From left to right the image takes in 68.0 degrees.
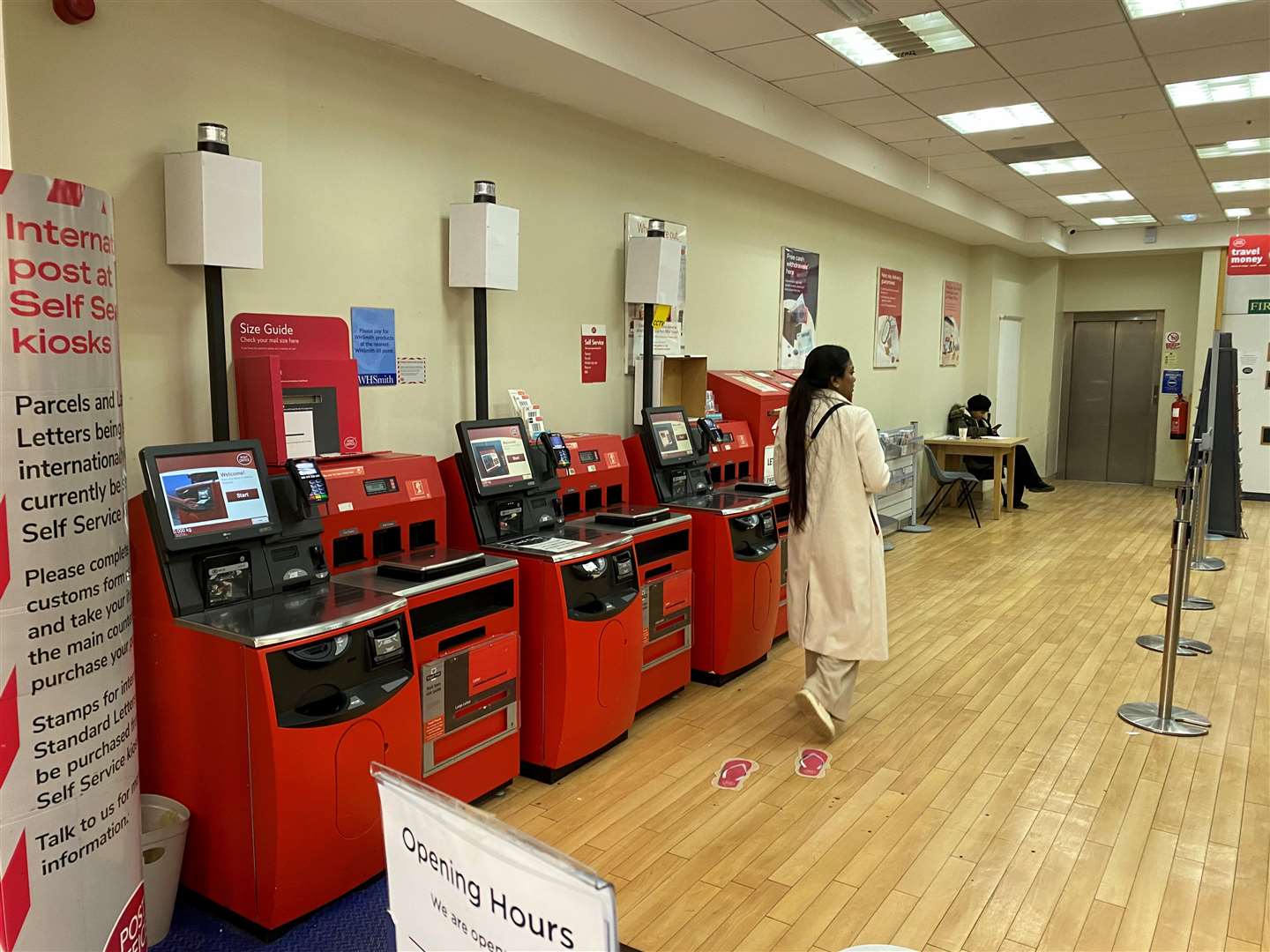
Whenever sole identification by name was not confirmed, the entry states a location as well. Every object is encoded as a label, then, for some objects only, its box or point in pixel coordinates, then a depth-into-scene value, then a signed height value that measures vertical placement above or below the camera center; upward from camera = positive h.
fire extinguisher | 11.75 -0.51
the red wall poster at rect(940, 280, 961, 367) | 10.27 +0.53
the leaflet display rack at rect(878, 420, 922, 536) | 8.37 -0.99
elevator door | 12.37 -0.34
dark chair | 9.05 -1.08
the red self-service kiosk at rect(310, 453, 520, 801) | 3.04 -0.78
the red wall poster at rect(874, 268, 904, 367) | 8.54 +0.52
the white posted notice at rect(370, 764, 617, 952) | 1.11 -0.66
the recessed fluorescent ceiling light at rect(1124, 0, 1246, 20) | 4.13 +1.63
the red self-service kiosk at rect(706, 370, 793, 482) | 5.66 -0.19
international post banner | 1.82 -0.43
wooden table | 9.48 -0.77
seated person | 10.16 -0.58
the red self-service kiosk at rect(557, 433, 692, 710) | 4.09 -0.77
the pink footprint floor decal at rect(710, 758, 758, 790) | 3.56 -1.54
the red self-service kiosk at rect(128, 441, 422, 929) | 2.49 -0.90
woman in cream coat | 3.77 -0.61
